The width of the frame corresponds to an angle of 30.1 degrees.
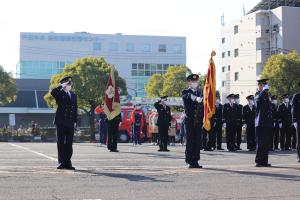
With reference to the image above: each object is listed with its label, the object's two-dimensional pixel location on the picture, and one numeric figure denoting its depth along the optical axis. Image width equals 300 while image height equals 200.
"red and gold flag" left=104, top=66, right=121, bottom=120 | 19.86
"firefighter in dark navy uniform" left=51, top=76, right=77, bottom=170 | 12.66
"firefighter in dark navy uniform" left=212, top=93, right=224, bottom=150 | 21.00
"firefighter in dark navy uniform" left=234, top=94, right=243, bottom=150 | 20.88
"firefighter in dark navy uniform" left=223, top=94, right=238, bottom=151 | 20.70
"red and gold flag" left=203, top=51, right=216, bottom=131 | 14.48
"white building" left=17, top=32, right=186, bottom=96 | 93.44
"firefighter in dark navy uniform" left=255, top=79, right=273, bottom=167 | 13.58
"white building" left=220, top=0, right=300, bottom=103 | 64.56
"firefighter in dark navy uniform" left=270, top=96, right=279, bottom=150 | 20.88
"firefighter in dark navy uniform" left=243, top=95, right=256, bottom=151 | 20.52
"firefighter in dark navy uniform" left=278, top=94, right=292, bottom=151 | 20.97
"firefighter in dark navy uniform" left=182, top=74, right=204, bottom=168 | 12.92
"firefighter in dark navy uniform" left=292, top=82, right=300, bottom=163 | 14.11
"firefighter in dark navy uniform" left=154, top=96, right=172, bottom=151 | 19.94
